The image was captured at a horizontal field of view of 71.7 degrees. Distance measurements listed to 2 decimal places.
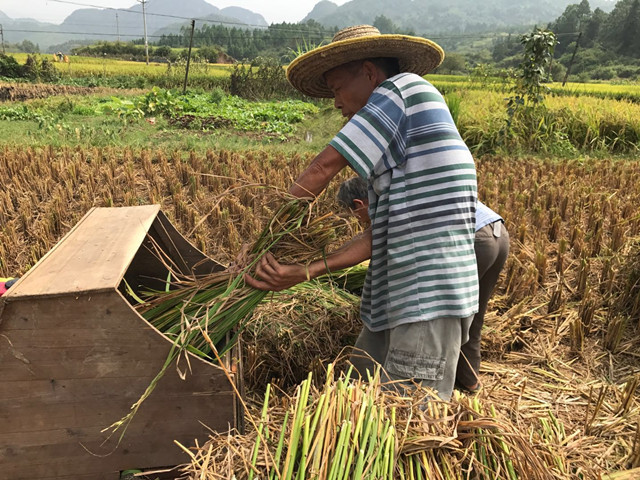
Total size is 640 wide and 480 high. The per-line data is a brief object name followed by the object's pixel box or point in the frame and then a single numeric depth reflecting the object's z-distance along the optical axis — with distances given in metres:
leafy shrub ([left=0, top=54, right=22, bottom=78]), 23.61
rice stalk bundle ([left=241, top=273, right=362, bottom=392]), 2.41
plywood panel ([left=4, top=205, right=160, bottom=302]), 1.48
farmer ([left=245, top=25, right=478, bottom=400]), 1.59
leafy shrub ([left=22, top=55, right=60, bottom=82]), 23.05
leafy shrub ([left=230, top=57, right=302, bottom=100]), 17.72
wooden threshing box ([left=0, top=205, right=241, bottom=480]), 1.47
